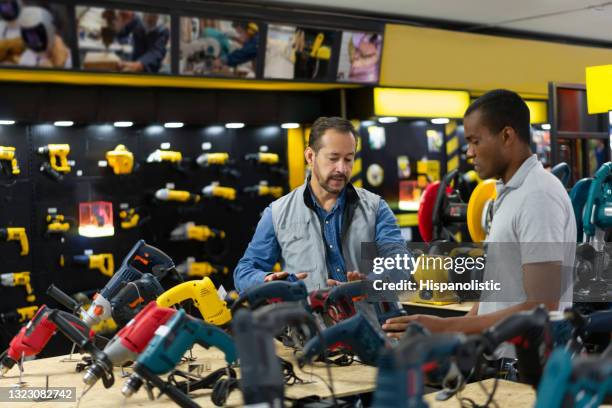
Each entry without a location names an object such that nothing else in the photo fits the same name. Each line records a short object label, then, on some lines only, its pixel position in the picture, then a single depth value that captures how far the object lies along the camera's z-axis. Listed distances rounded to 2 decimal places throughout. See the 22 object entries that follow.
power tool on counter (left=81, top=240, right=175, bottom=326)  3.78
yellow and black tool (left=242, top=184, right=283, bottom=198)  8.03
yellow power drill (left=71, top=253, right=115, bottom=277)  7.02
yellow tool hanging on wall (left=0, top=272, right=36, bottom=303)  6.66
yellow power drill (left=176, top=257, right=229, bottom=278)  7.62
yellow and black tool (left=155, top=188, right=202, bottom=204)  7.39
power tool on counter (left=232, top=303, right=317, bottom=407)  1.82
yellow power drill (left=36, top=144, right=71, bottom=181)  6.82
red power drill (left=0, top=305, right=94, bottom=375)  3.49
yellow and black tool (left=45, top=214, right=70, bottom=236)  6.89
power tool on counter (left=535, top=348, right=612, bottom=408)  1.79
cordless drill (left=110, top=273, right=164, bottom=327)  3.74
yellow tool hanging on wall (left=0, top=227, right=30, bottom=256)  6.60
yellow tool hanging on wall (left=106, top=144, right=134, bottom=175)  7.11
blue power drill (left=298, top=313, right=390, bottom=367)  2.72
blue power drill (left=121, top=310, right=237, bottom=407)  2.52
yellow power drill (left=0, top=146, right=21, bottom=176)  6.58
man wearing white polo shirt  2.62
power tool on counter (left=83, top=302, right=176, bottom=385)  2.78
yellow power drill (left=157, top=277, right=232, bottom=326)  3.80
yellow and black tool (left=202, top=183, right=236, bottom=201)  7.73
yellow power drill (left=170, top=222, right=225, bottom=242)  7.58
